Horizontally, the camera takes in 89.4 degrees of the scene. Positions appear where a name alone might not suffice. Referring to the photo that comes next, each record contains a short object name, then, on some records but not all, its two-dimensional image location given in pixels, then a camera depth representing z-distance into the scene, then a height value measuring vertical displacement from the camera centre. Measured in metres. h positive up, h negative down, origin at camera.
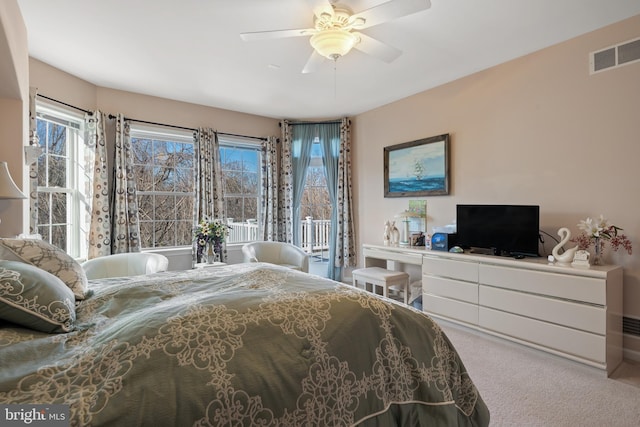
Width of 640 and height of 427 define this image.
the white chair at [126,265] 3.23 -0.51
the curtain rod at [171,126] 4.02 +1.20
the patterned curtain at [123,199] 3.87 +0.20
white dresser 2.41 -0.78
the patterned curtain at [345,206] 5.08 +0.11
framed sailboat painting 3.94 +0.59
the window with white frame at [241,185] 4.96 +0.45
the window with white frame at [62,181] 3.43 +0.38
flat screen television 2.97 -0.16
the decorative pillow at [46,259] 1.52 -0.21
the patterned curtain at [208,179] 4.45 +0.49
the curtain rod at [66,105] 3.23 +1.20
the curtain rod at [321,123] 5.18 +1.46
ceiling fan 1.99 +1.28
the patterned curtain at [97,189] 3.72 +0.30
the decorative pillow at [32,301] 1.16 -0.32
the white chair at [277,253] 4.20 -0.53
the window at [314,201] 5.38 +0.22
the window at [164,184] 4.30 +0.42
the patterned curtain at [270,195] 5.05 +0.29
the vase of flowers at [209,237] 4.05 -0.30
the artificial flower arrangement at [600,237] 2.52 -0.21
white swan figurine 2.67 -0.34
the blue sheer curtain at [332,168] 5.16 +0.73
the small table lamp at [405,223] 4.24 -0.14
